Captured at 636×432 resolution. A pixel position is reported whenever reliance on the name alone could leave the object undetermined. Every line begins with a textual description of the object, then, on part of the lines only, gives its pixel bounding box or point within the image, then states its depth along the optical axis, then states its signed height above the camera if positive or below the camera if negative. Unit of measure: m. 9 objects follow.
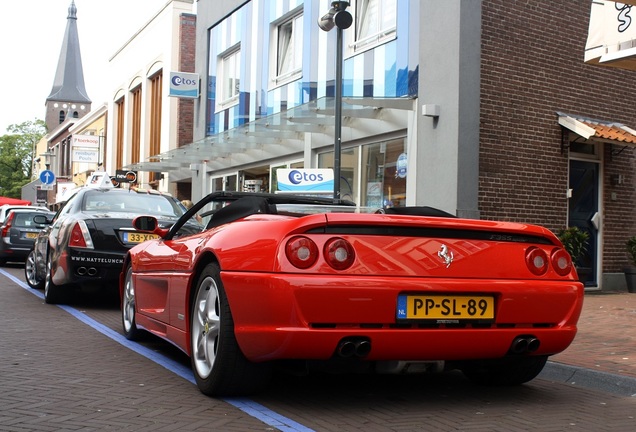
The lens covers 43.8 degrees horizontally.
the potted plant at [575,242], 13.05 -0.30
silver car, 19.53 -0.56
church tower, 97.00 +15.34
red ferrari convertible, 4.23 -0.42
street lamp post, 12.16 +2.23
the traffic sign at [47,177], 35.59 +1.65
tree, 104.00 +7.74
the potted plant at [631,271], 14.41 -0.84
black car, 9.52 -0.25
